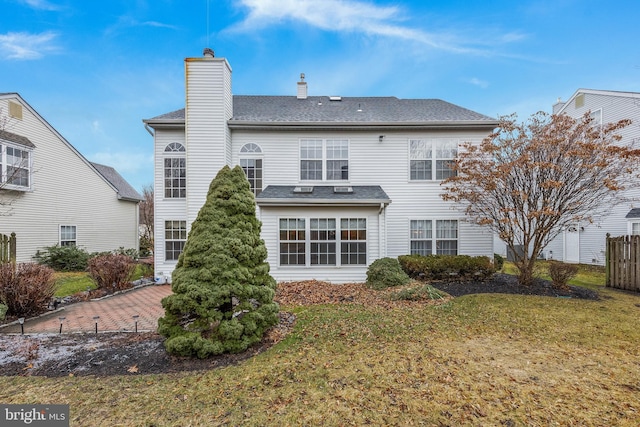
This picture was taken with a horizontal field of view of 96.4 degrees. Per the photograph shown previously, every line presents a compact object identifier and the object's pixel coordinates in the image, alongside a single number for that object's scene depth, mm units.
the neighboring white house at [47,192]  12672
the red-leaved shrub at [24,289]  6402
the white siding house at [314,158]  10703
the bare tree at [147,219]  23452
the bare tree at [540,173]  8180
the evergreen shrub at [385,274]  8891
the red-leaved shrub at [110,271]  9398
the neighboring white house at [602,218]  13523
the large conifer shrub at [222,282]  4344
